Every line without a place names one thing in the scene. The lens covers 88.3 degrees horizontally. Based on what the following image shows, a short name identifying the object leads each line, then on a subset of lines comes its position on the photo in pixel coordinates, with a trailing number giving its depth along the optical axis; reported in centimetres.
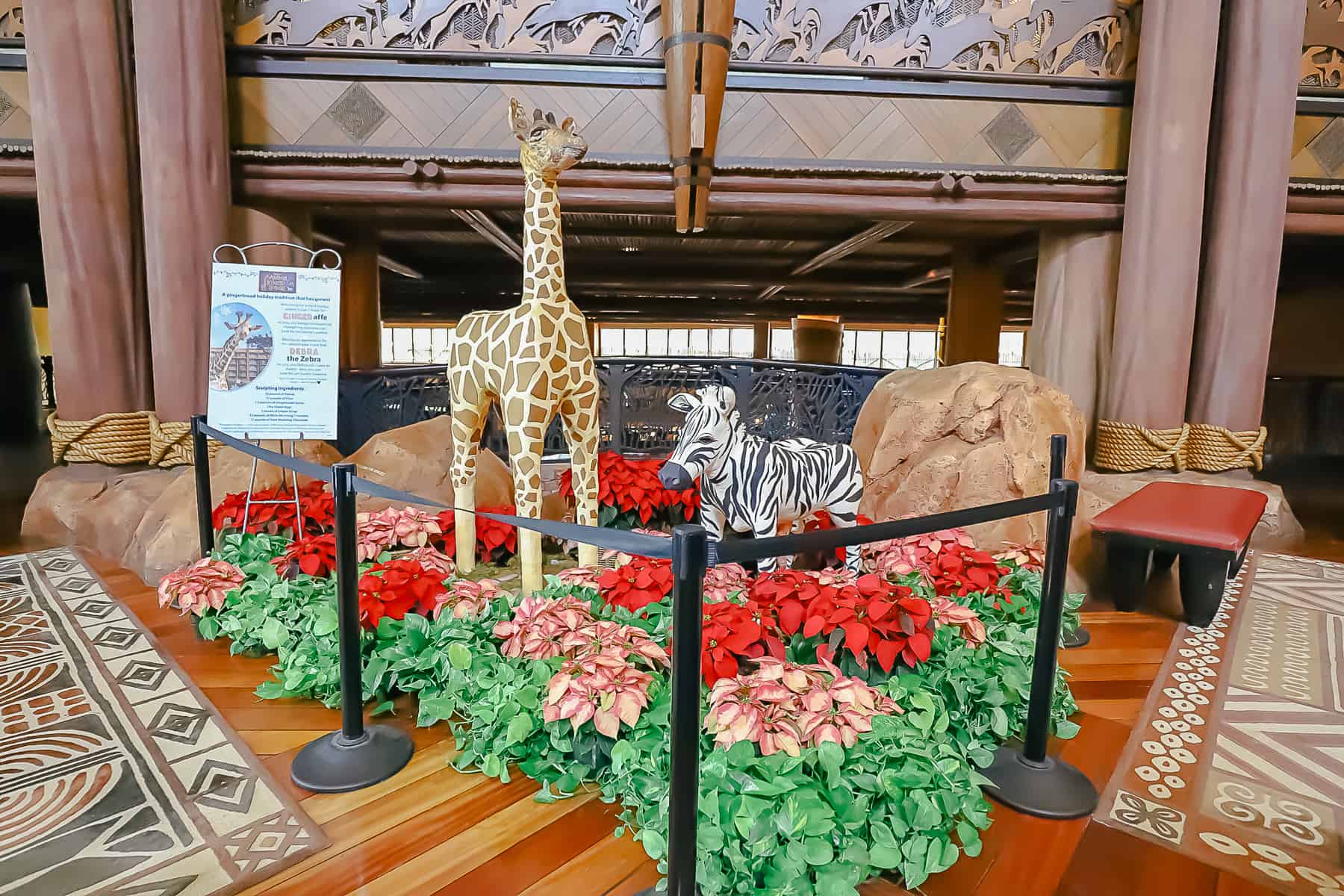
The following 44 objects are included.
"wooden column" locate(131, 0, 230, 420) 396
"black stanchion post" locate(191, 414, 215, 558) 309
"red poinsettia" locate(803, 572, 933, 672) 209
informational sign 315
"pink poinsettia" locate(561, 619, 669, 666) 212
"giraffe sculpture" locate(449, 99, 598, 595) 262
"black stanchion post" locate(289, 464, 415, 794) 192
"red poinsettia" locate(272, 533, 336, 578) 291
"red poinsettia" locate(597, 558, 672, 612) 247
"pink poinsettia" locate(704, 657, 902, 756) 175
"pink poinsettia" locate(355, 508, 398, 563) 327
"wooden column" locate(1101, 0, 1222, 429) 425
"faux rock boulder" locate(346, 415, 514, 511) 395
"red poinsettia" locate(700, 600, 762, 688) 202
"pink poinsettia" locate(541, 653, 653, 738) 187
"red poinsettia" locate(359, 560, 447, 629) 252
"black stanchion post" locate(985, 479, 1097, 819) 188
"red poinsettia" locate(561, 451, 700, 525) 393
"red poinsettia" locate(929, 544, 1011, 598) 278
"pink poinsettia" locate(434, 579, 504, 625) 253
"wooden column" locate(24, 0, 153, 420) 396
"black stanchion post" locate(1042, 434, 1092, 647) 291
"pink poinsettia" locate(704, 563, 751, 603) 263
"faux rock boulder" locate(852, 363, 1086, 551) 336
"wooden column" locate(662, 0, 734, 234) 371
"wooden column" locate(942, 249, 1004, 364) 715
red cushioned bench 310
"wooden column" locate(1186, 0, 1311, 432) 427
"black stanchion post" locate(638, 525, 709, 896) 128
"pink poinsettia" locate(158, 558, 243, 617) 282
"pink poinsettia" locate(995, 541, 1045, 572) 309
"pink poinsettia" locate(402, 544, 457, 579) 299
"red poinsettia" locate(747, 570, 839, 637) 221
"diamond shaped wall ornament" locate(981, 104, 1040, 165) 456
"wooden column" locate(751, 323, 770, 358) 1348
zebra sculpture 271
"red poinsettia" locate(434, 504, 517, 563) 337
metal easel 328
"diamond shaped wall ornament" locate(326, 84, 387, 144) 431
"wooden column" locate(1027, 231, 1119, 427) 473
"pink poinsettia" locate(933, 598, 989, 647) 230
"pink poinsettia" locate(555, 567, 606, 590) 279
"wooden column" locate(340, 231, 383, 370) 656
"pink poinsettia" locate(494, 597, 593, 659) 224
